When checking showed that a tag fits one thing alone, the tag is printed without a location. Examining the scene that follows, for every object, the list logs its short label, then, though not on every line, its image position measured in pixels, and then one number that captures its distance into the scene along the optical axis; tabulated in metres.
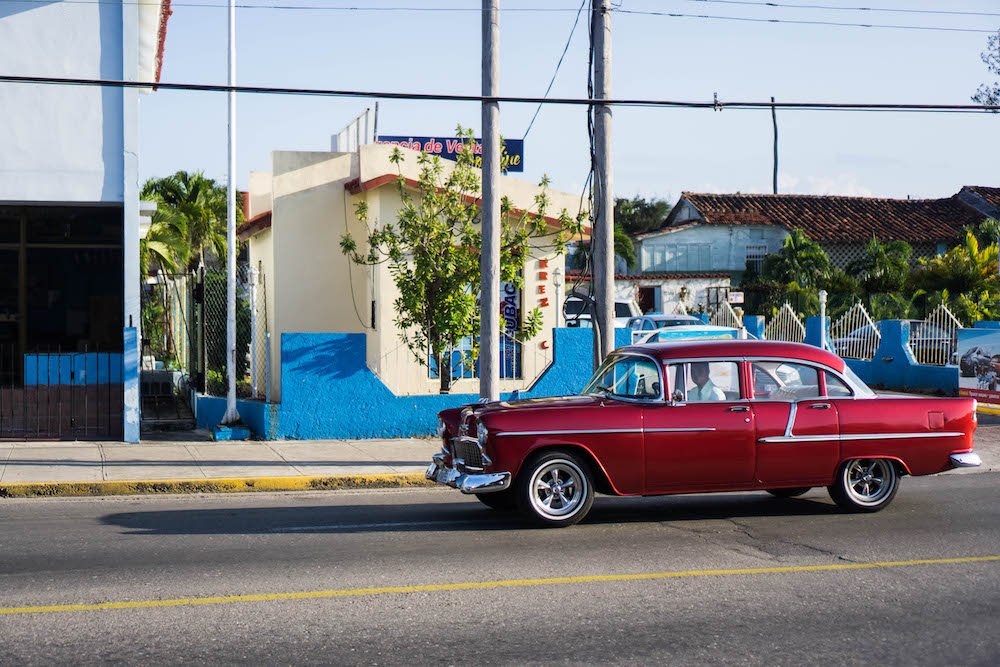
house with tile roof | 45.34
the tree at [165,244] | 25.64
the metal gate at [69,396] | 15.88
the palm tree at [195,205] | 38.53
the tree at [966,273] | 33.53
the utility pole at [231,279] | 16.08
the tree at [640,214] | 62.84
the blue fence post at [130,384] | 15.47
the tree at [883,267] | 36.28
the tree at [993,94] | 34.84
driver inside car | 10.04
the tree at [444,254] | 16.11
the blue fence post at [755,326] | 27.55
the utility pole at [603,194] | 14.11
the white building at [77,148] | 15.28
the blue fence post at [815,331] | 26.28
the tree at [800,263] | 40.31
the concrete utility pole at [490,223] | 14.08
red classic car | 9.66
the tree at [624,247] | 44.03
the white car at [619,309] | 34.12
